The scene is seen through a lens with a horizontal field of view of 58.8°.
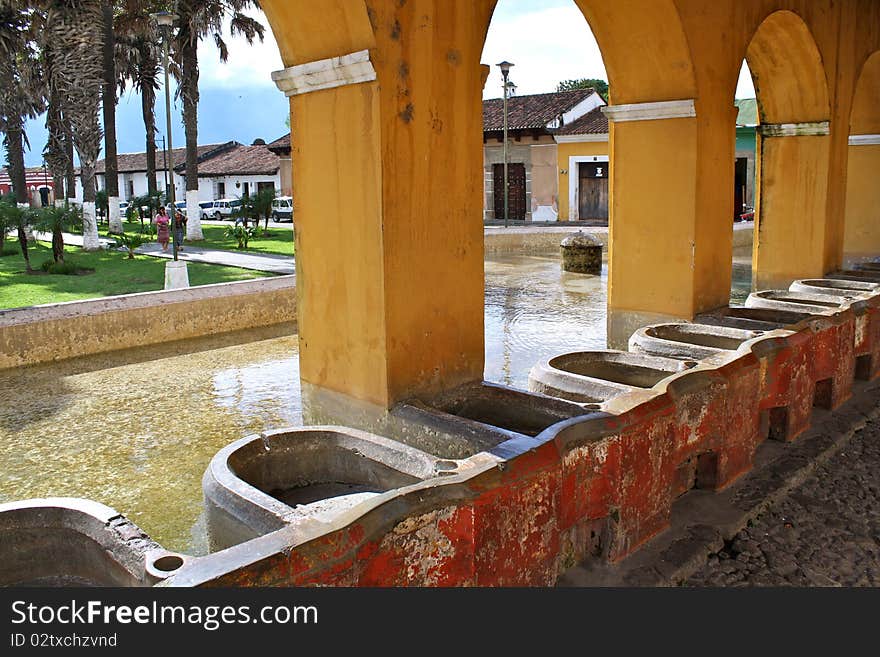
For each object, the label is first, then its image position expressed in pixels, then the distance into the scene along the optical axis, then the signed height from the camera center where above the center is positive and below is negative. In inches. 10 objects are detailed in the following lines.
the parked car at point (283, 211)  1309.1 +13.8
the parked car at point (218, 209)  1453.0 +20.5
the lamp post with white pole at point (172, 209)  411.8 +10.7
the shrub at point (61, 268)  548.1 -31.8
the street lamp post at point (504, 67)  892.8 +170.9
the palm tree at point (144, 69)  1090.1 +228.6
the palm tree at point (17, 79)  780.6 +186.0
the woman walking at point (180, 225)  784.9 -4.7
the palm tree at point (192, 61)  792.3 +164.7
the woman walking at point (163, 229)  719.7 -7.5
